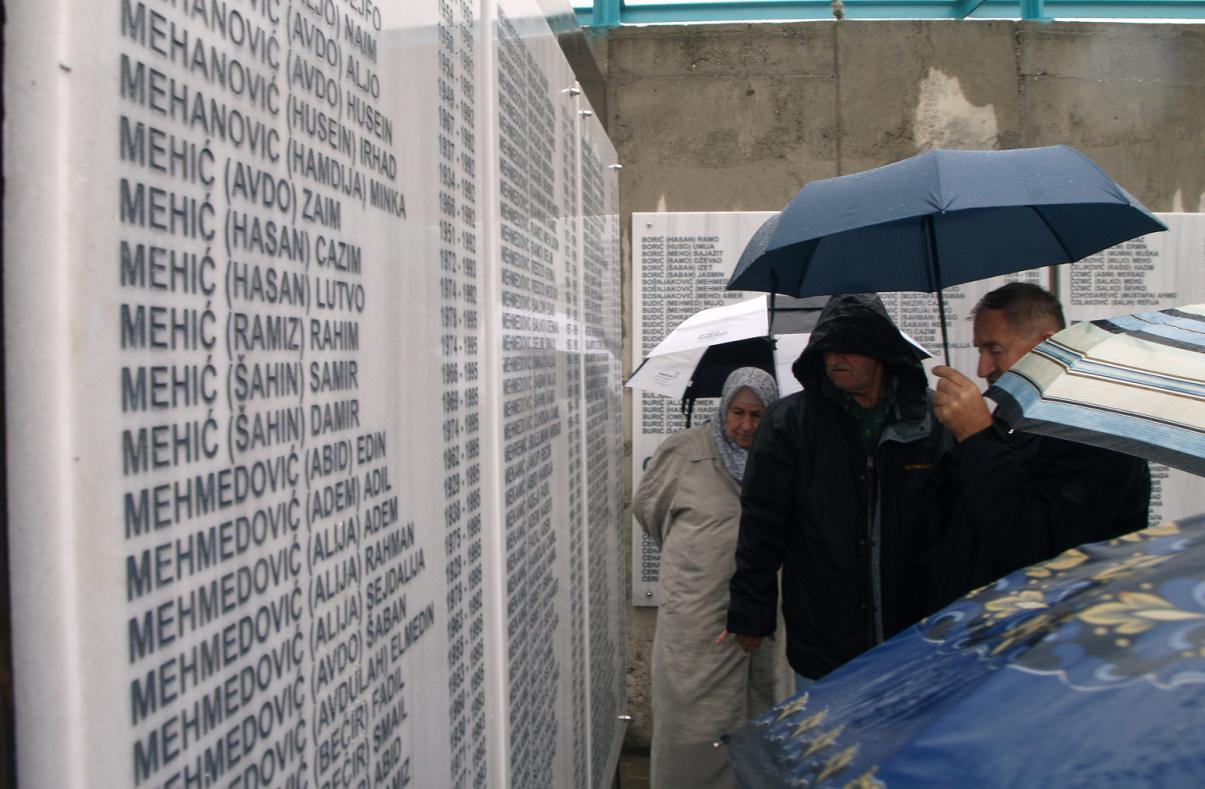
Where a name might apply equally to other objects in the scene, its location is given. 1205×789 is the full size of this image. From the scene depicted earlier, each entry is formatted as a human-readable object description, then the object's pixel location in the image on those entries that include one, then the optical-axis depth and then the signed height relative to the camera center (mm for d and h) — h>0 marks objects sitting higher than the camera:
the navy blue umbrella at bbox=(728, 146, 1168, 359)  2215 +336
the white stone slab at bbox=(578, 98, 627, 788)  3357 -344
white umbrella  3659 +22
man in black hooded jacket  2740 -391
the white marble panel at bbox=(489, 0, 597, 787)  1980 -103
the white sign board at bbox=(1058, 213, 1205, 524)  4754 +323
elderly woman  3500 -880
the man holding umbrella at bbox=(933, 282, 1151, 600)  2127 -305
